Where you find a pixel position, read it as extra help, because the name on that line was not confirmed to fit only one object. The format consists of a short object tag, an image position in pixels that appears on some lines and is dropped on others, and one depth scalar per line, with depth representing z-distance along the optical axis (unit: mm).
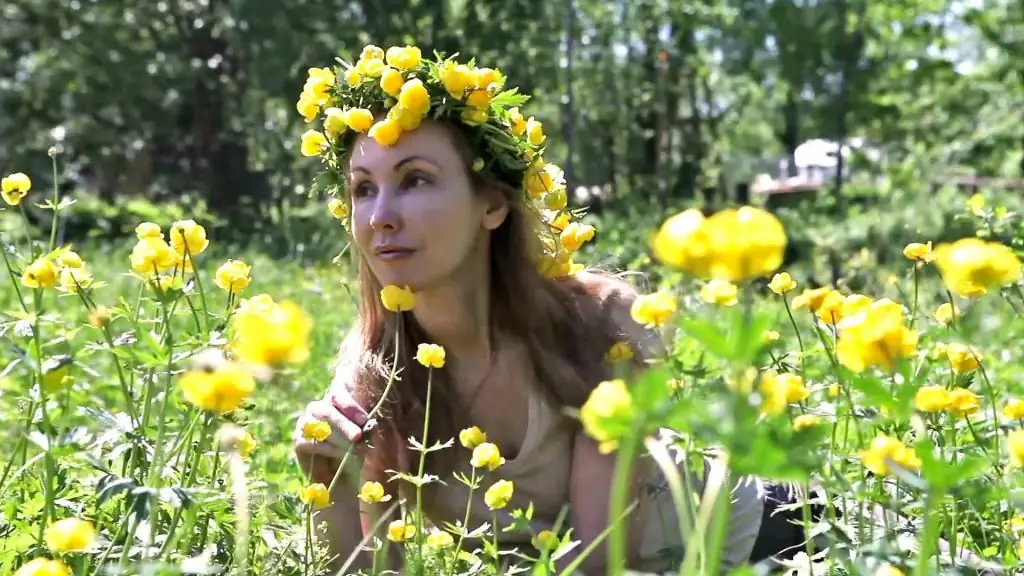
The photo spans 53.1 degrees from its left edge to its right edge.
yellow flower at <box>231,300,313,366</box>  603
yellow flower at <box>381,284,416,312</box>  1309
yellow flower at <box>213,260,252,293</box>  1174
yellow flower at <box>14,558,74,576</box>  712
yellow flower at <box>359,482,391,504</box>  1196
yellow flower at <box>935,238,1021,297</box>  704
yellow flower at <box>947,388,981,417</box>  975
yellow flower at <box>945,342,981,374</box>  1123
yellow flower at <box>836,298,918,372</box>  666
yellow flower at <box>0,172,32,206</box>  1211
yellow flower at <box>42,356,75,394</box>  864
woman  1522
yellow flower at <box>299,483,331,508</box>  1140
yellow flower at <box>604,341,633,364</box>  1249
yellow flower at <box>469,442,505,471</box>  1130
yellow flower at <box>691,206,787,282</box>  559
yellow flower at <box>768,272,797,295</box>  1206
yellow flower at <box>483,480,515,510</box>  1101
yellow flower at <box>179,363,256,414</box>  625
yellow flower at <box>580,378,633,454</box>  564
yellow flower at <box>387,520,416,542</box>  1161
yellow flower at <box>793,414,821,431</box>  854
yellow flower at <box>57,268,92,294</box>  1113
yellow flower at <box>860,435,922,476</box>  750
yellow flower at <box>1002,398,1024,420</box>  1124
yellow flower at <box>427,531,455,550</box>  1151
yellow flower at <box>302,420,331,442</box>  1234
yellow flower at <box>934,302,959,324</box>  1266
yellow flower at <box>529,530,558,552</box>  978
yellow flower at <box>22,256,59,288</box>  994
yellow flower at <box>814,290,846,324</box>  1050
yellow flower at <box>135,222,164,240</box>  1104
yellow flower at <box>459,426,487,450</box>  1193
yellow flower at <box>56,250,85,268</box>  1150
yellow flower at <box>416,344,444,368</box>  1189
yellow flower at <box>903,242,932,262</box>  1274
